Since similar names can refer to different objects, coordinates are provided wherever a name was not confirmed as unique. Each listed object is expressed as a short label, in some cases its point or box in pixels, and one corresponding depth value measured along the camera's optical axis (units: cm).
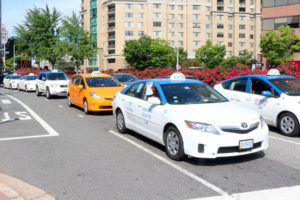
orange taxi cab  1252
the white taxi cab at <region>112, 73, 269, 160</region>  564
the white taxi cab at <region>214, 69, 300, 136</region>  841
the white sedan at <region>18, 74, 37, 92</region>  2778
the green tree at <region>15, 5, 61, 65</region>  4378
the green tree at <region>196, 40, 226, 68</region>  7006
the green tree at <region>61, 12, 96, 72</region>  3916
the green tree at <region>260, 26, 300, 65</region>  4172
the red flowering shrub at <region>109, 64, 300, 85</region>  1592
